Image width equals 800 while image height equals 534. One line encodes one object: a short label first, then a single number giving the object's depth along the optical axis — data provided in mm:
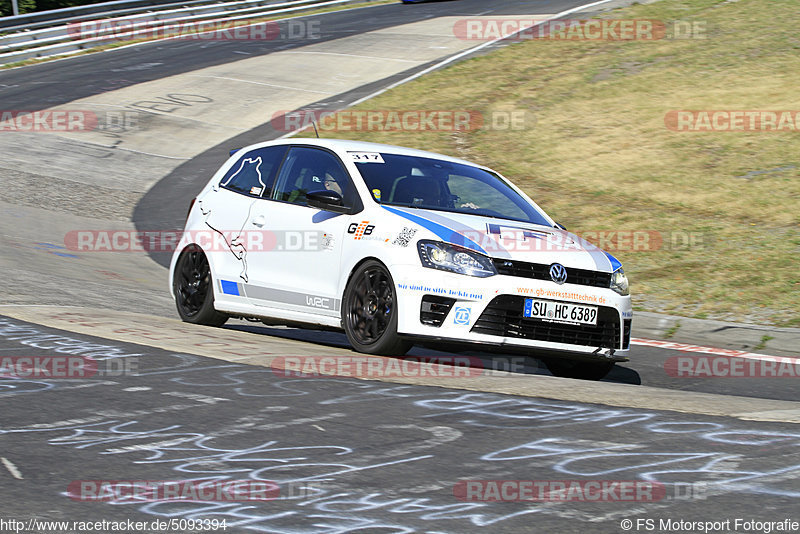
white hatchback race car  14453
